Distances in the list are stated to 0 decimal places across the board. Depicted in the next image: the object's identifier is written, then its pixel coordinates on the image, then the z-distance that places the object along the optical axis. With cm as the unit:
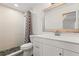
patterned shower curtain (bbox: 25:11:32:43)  164
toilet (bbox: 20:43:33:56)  157
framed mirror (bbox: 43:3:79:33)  185
